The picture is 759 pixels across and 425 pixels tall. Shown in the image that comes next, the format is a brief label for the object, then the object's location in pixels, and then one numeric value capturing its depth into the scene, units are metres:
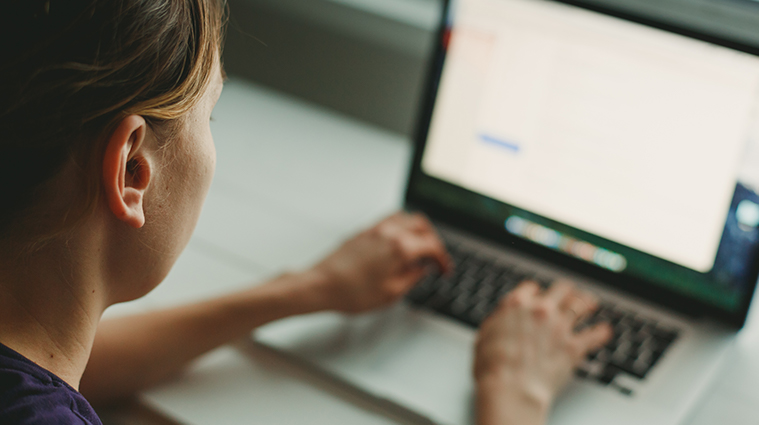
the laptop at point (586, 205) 1.48
